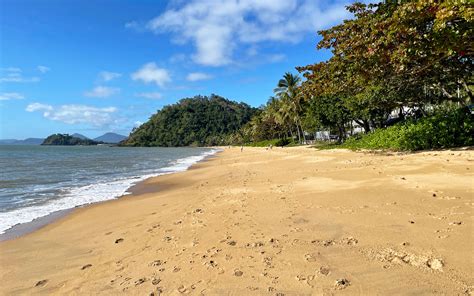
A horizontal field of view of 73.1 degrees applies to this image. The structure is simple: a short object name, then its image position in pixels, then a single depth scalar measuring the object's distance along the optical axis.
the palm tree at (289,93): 49.37
